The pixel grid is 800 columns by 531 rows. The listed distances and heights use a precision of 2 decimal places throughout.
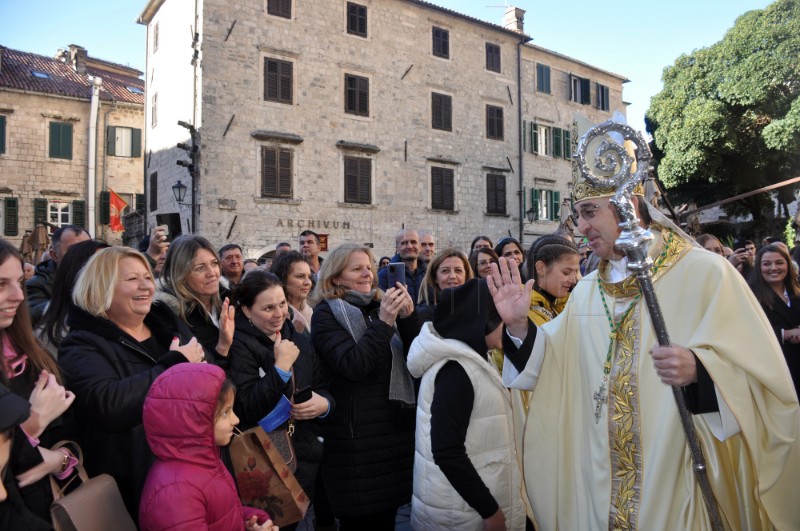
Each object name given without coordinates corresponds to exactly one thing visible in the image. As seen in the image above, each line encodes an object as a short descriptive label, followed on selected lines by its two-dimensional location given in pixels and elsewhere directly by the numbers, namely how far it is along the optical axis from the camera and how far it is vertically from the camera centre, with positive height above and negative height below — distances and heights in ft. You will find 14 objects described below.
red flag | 64.39 +7.78
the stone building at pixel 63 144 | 72.38 +17.30
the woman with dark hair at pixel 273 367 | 10.27 -1.51
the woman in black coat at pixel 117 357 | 8.00 -1.05
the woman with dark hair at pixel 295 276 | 15.87 +0.16
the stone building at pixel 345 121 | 57.62 +17.18
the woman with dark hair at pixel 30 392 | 6.89 -1.28
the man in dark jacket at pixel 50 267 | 14.85 +0.44
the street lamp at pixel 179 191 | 54.54 +8.46
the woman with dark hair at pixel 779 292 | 18.69 -0.38
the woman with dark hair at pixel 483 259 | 19.38 +0.71
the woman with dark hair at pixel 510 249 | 21.47 +1.17
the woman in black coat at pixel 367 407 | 10.93 -2.30
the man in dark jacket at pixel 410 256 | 21.81 +0.94
